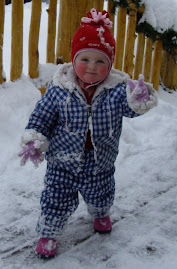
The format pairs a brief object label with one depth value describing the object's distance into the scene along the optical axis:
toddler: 2.08
